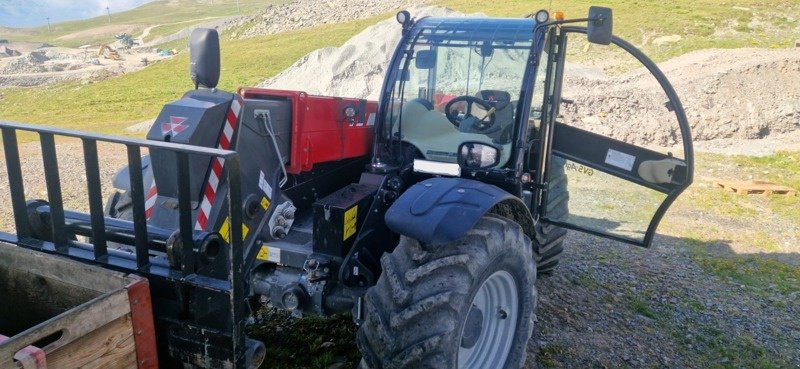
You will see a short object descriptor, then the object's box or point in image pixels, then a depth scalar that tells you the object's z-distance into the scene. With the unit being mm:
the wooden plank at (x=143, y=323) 2324
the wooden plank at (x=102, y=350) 2027
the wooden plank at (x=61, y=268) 2445
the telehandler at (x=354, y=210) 2506
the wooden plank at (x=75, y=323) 1837
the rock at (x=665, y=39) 22916
